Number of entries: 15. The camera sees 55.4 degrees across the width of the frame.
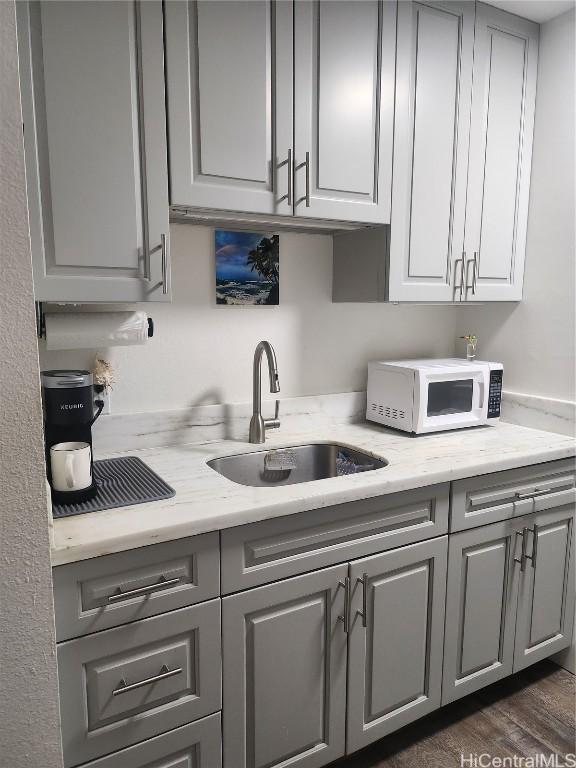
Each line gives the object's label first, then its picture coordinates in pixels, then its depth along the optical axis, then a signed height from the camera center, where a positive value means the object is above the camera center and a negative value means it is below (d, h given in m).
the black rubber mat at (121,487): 1.36 -0.49
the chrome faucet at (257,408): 1.95 -0.36
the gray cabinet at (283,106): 1.51 +0.60
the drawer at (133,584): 1.18 -0.62
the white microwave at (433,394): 2.10 -0.34
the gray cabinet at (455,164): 1.91 +0.54
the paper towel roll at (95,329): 1.57 -0.06
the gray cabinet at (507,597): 1.84 -1.02
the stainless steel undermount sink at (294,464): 1.92 -0.56
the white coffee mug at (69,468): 1.37 -0.40
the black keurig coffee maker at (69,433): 1.37 -0.33
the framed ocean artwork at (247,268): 2.00 +0.15
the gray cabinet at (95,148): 1.33 +0.41
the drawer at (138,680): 1.21 -0.86
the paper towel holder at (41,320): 1.55 -0.04
